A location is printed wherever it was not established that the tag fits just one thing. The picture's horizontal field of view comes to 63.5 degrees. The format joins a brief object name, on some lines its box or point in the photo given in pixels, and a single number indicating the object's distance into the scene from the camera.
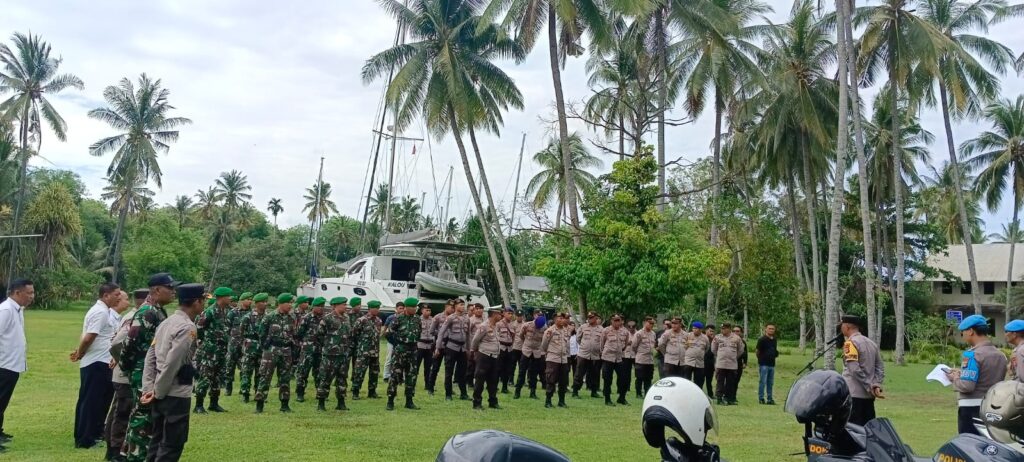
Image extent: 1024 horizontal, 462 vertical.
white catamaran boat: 28.75
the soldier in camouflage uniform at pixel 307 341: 12.95
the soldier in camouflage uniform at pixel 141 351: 6.90
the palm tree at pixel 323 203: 78.89
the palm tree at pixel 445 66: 25.72
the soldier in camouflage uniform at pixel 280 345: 12.01
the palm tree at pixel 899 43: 24.88
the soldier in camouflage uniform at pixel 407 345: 12.98
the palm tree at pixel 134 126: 47.62
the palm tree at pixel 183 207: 77.03
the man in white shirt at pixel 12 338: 8.31
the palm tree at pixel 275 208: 87.75
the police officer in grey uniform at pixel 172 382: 6.27
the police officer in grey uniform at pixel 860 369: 8.54
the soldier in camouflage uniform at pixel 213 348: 11.77
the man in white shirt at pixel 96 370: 8.79
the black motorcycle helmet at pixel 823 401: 3.90
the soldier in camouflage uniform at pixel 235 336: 13.63
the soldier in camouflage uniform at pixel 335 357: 12.20
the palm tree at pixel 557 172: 44.25
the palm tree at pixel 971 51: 29.05
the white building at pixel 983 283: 47.94
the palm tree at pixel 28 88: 42.59
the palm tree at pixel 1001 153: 38.19
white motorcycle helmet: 3.30
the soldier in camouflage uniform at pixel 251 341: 13.02
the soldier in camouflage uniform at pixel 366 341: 13.37
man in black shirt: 16.69
